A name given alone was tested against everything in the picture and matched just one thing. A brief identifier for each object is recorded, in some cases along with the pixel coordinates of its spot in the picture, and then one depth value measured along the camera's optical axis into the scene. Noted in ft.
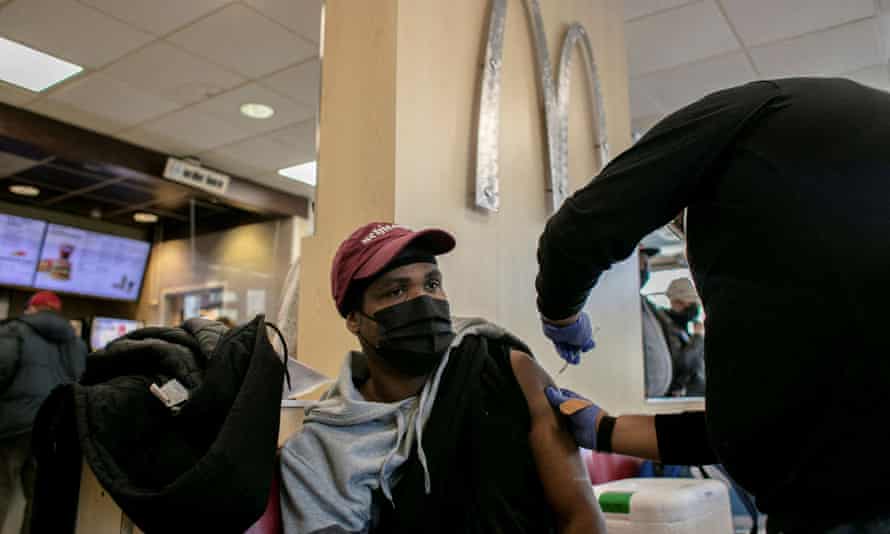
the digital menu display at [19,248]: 20.52
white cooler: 6.56
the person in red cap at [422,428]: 4.77
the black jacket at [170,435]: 3.84
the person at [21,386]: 12.40
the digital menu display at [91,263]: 21.79
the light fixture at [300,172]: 20.01
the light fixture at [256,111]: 16.01
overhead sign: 18.85
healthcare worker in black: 2.74
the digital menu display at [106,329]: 23.44
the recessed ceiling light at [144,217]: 23.51
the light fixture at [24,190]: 20.33
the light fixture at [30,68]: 13.50
